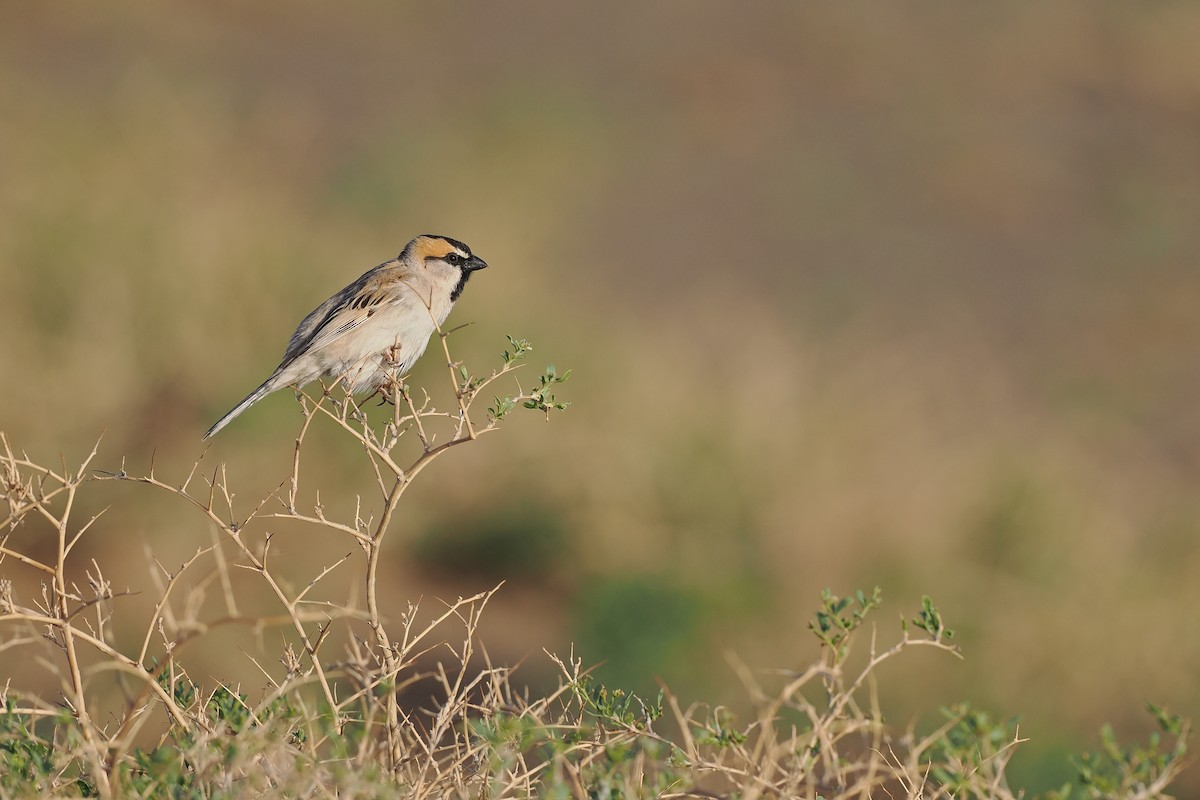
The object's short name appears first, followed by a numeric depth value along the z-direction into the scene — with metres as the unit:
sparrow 8.26
